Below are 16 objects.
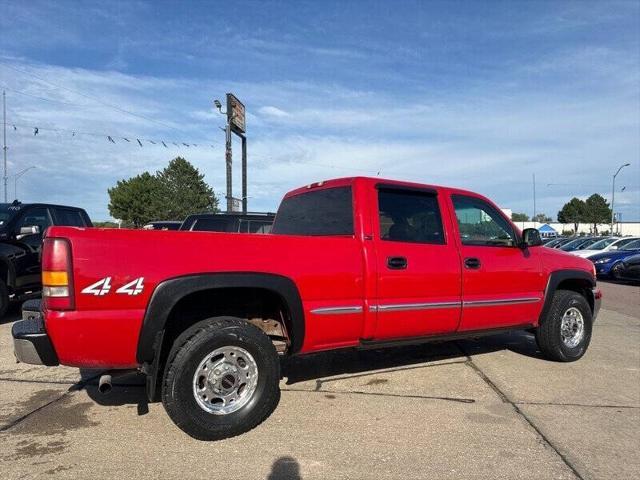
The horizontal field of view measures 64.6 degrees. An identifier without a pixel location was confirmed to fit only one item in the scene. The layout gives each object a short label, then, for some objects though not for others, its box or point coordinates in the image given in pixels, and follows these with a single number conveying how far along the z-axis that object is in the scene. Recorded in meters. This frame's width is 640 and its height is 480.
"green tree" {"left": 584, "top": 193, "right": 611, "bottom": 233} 78.19
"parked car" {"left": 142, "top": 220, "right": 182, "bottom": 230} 15.30
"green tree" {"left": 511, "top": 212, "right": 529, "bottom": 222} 91.68
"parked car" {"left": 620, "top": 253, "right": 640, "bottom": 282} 15.95
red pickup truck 3.33
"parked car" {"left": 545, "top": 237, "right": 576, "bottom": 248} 29.70
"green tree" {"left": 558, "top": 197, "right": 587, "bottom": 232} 81.00
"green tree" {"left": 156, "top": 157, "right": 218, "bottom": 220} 63.81
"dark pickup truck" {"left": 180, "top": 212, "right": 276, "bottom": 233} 10.07
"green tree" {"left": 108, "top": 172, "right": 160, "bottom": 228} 72.81
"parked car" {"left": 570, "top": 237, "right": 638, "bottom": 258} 20.89
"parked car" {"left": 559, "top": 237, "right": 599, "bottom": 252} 23.23
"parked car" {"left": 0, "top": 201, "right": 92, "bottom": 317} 7.94
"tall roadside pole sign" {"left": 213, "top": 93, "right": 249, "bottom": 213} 24.62
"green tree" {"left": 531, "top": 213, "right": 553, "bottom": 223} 99.38
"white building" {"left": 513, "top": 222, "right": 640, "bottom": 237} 81.81
